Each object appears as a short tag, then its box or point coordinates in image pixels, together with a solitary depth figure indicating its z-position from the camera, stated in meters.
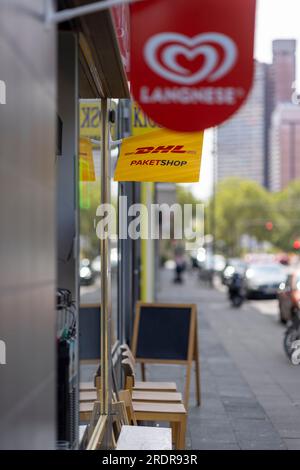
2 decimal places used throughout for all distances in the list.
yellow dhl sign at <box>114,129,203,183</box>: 5.84
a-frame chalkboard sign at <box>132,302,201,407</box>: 8.95
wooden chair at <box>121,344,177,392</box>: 7.02
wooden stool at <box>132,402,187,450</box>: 6.50
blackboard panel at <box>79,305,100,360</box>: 7.33
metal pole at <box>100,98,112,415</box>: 5.71
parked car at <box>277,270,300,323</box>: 20.44
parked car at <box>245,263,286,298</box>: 31.61
